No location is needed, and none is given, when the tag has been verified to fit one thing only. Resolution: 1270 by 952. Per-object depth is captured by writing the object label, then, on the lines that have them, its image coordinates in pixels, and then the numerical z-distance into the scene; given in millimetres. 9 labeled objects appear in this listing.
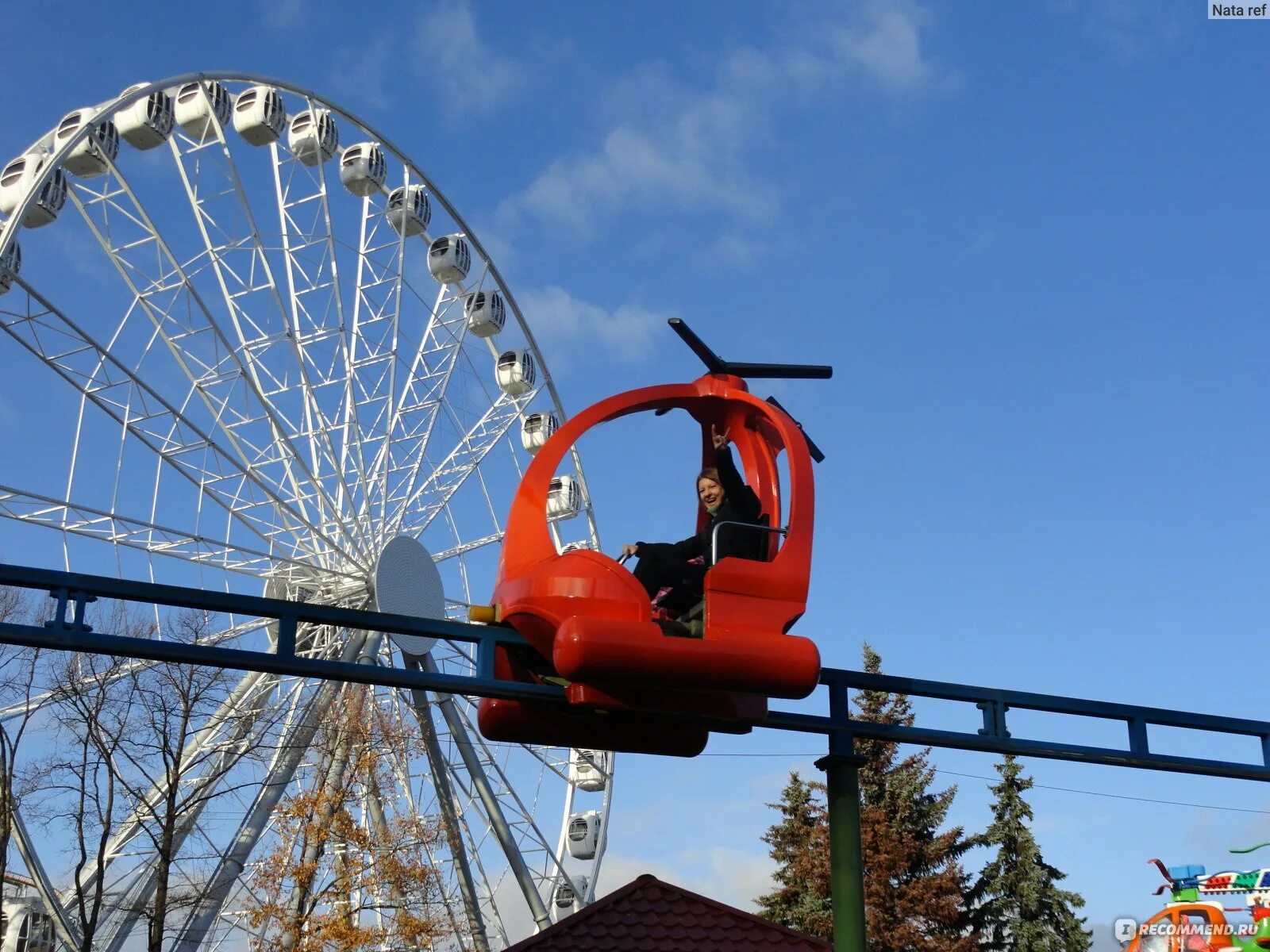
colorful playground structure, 17328
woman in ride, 8078
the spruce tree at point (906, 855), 28344
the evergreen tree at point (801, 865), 29062
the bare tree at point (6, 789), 17250
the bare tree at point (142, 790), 17531
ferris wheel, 19078
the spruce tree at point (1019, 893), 29266
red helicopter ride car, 7426
